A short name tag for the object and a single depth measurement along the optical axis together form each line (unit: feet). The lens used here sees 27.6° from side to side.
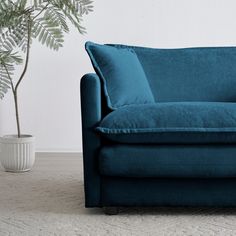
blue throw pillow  7.84
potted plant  9.87
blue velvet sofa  6.84
